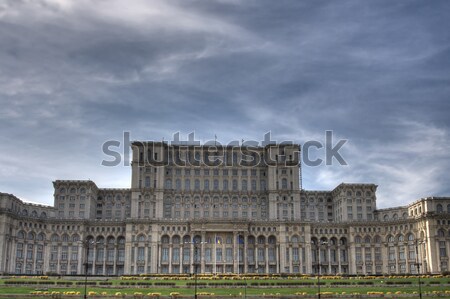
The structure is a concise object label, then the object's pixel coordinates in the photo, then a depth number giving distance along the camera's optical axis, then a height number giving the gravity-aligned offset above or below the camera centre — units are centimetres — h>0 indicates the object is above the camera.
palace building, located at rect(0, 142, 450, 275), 18950 +991
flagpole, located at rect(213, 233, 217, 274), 19050 +736
